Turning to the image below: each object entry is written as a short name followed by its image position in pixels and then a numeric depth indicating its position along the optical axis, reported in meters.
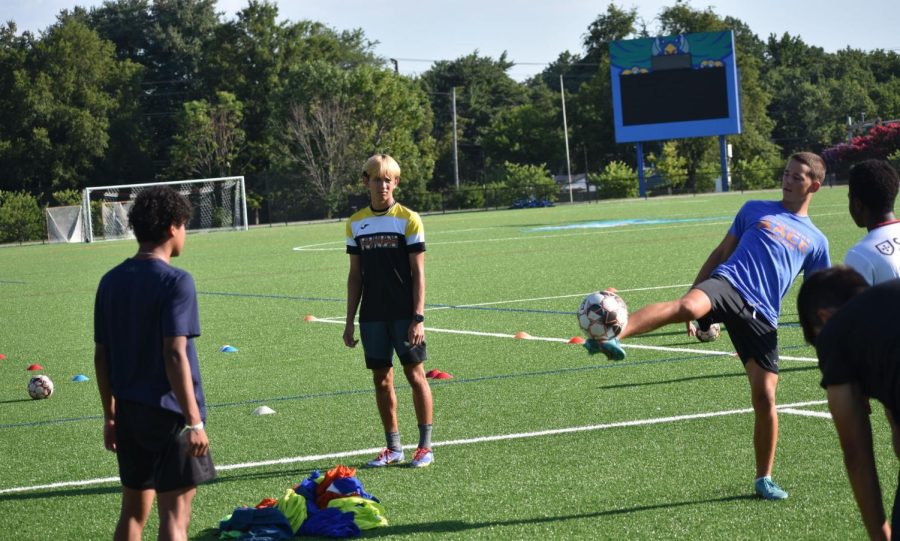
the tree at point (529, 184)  69.75
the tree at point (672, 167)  73.38
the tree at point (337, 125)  72.62
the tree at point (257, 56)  79.50
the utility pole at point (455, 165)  85.46
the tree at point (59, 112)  73.44
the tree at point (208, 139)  73.94
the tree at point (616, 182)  71.06
